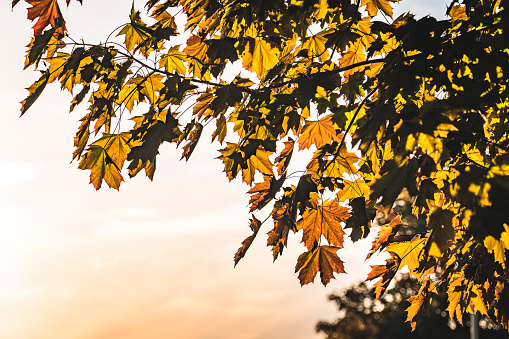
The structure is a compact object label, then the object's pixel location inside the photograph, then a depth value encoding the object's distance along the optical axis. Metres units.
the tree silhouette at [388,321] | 27.73
